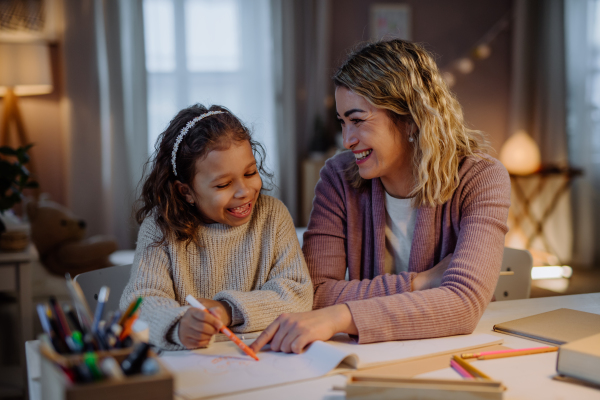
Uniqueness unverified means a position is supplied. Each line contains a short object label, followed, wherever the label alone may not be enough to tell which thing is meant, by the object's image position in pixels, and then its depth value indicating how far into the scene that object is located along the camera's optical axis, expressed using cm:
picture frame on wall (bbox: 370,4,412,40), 443
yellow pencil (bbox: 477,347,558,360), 91
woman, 113
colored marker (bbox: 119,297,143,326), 72
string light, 461
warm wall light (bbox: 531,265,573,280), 376
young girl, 113
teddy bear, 294
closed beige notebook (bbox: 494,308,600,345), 100
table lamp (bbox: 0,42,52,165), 348
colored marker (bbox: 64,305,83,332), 69
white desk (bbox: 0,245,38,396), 204
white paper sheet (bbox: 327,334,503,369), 92
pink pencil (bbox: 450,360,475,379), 82
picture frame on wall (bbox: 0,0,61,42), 361
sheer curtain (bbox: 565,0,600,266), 399
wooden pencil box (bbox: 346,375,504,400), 70
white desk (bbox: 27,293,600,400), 78
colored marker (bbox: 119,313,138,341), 70
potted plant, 200
